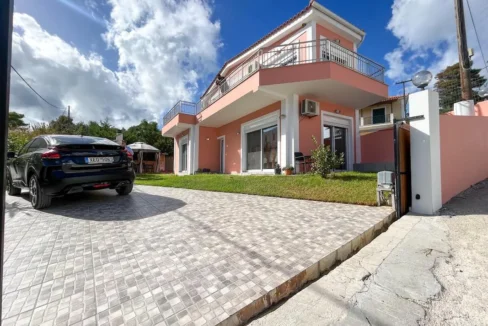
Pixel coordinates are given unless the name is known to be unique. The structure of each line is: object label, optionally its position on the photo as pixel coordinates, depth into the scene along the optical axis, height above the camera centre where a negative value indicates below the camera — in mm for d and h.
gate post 3914 +323
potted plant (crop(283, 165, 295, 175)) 8516 +25
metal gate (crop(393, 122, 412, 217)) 3920 +34
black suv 3957 +68
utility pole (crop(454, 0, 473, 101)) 7829 +4935
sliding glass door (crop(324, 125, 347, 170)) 10075 +1555
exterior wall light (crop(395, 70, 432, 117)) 4047 +1817
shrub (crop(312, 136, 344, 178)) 6648 +297
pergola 19175 +1945
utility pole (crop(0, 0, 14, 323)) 779 +360
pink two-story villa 7910 +3261
